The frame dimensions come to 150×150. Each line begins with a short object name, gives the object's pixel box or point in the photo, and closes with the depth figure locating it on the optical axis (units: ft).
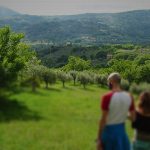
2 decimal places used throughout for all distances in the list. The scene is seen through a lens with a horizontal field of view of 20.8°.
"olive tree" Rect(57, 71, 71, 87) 90.20
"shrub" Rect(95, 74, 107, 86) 103.88
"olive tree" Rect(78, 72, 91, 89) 98.16
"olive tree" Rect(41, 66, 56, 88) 78.07
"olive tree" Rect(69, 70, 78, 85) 101.74
